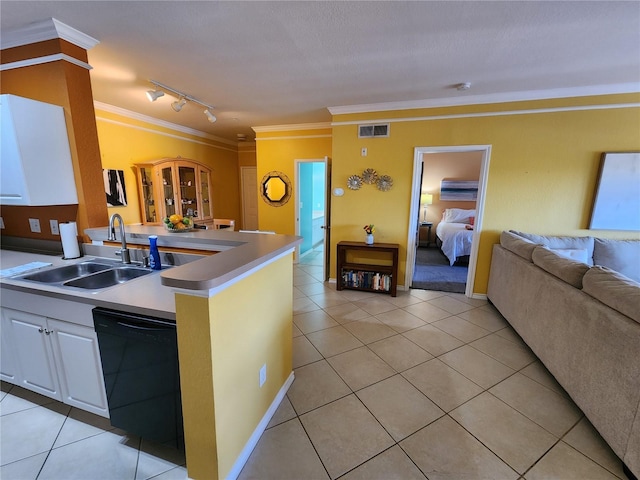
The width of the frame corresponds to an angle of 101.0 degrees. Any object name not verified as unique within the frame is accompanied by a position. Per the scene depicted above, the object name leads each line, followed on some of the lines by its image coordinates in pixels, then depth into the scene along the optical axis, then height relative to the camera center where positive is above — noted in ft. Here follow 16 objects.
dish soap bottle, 5.85 -1.36
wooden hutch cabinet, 13.76 +0.33
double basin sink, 5.57 -1.77
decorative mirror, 16.22 +0.51
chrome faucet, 6.15 -1.08
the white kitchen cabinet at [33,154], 5.53 +0.87
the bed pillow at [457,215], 19.72 -1.26
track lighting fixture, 8.82 +3.70
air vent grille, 11.50 +2.91
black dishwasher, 3.86 -2.74
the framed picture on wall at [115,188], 12.16 +0.30
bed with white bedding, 15.90 -2.17
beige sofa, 4.34 -2.75
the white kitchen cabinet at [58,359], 4.62 -3.03
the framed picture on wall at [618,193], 9.25 +0.26
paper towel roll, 6.52 -1.11
